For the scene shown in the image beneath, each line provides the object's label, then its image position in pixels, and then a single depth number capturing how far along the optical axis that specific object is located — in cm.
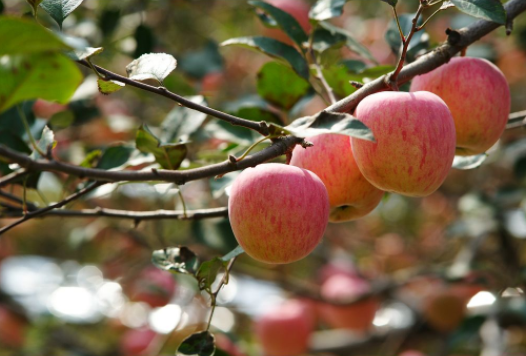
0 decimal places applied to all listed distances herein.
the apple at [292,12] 202
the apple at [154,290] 222
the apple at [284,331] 216
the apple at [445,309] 202
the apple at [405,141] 75
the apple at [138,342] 220
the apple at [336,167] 83
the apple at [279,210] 75
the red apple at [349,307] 227
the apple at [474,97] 87
